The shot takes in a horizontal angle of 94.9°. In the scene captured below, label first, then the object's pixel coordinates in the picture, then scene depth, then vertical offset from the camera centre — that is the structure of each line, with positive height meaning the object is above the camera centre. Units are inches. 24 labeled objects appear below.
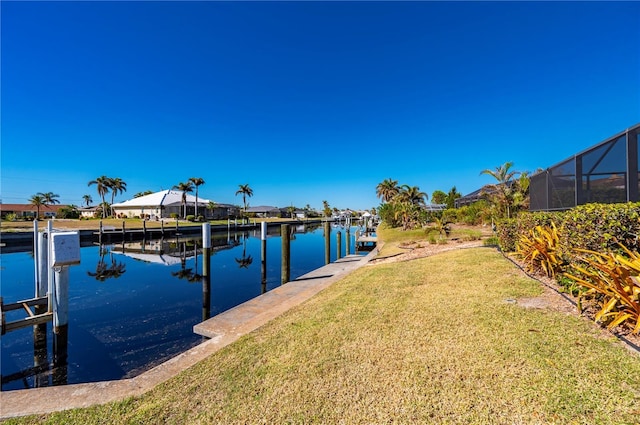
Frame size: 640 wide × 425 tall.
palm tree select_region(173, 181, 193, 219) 2039.9 +195.0
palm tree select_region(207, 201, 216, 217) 2291.3 +73.1
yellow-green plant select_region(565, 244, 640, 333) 128.9 -36.8
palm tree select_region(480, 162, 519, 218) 695.1 +68.7
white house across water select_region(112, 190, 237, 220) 2149.4 +71.3
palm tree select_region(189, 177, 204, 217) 2099.5 +248.2
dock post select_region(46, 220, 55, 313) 239.3 -58.3
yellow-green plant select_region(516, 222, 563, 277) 223.0 -32.2
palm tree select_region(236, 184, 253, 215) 2805.1 +230.7
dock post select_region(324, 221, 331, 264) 649.6 -62.3
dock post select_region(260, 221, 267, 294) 476.7 -81.5
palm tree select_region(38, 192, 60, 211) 2436.3 +162.7
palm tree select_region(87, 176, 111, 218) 2447.0 +275.3
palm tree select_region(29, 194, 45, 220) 2046.0 +124.9
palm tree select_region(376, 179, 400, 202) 1964.8 +165.6
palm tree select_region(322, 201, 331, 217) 3829.2 +90.6
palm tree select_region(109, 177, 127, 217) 2503.4 +268.1
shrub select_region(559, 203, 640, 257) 150.3 -9.8
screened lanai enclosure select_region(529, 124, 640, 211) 190.9 +28.2
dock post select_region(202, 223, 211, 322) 353.9 -73.2
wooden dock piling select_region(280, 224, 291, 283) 451.5 -62.3
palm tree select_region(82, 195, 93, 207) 3853.3 +236.7
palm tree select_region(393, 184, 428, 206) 1352.1 +80.2
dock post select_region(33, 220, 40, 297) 277.4 -55.8
